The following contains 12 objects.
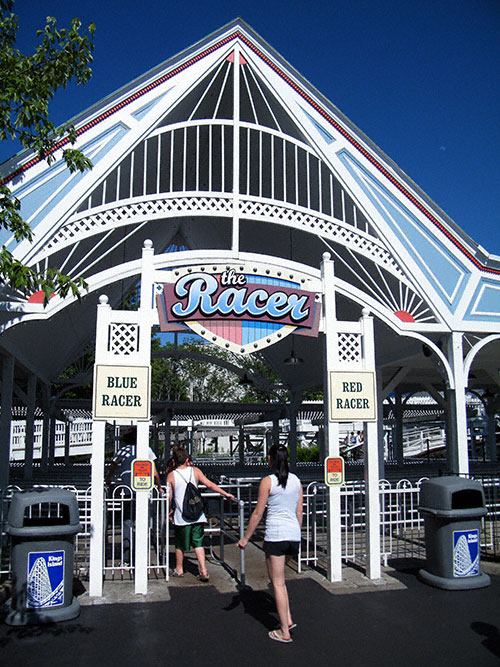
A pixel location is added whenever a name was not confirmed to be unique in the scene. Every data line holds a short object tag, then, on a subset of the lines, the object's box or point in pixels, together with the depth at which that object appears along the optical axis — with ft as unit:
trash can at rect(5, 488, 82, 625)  19.17
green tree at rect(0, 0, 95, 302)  20.39
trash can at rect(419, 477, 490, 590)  23.11
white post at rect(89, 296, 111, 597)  22.18
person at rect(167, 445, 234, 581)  24.53
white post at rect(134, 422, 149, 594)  22.44
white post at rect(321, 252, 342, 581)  24.34
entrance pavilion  29.14
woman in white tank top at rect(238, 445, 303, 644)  17.24
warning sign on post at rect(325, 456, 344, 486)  24.91
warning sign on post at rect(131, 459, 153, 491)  23.06
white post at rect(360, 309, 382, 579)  24.59
